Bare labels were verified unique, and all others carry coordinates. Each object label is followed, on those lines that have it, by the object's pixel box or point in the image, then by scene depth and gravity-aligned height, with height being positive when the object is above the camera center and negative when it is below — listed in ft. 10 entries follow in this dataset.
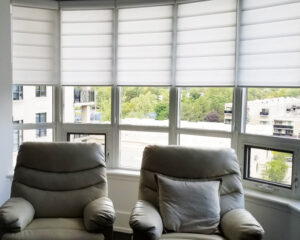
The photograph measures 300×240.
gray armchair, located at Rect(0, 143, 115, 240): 7.11 -2.71
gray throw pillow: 7.27 -2.61
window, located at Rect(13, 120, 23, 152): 11.05 -1.48
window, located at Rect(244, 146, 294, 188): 8.48 -1.88
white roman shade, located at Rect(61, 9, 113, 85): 10.80 +1.94
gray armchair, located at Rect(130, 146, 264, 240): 7.22 -2.02
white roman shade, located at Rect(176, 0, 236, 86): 9.21 +1.85
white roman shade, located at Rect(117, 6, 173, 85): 10.21 +1.90
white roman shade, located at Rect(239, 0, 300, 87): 7.89 +1.63
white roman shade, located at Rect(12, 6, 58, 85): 10.68 +1.93
